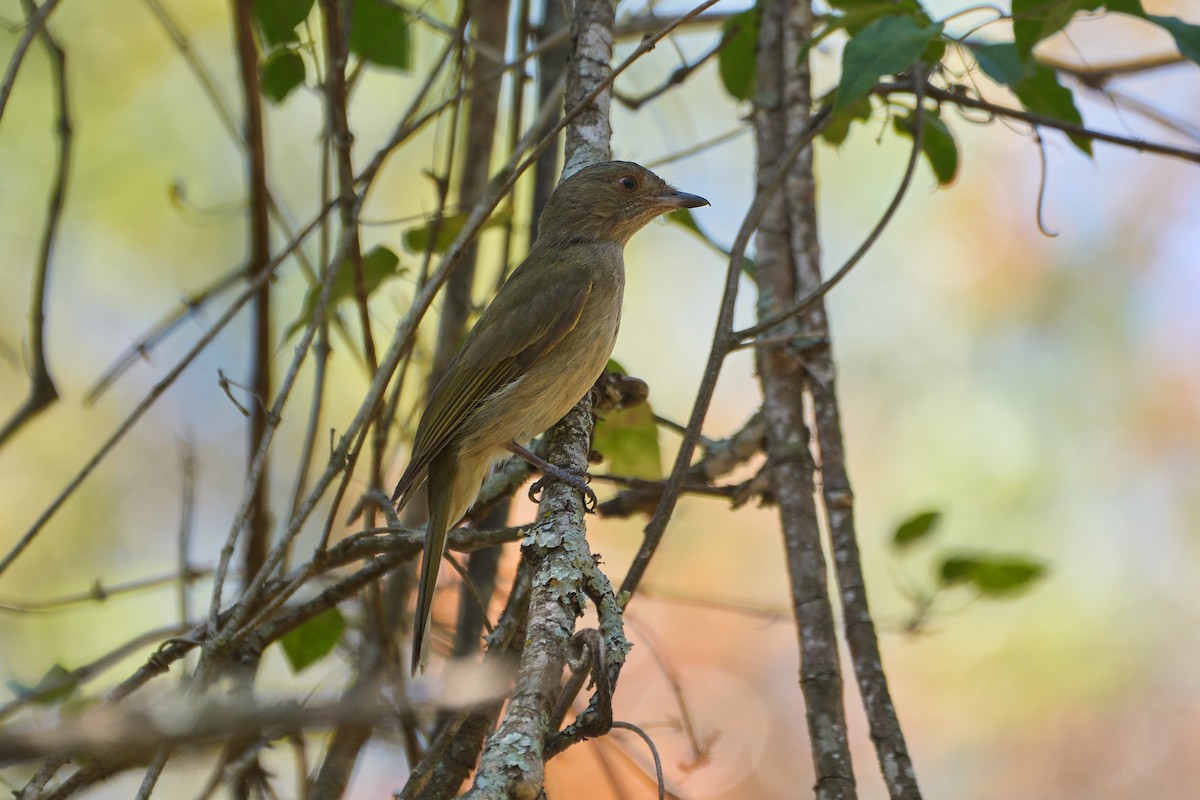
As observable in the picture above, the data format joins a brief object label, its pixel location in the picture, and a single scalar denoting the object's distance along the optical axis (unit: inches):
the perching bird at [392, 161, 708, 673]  279.4
